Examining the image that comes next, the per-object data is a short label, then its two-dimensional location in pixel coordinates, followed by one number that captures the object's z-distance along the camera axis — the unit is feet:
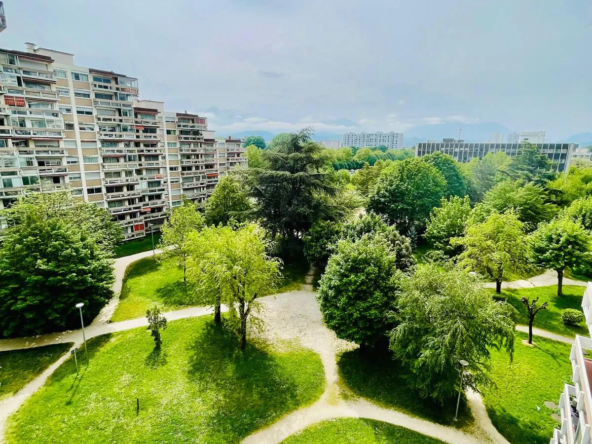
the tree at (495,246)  92.99
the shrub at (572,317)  85.05
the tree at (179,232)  108.95
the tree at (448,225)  117.08
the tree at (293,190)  120.06
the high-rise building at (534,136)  426.51
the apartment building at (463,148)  413.55
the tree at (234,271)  72.28
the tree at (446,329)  54.19
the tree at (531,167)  171.83
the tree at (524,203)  137.08
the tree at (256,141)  537.07
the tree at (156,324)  77.61
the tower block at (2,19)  78.28
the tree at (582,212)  119.14
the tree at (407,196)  154.40
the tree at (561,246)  93.30
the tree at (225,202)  140.15
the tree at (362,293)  68.03
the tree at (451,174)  187.32
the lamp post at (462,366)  51.89
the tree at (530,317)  77.77
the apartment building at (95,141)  116.47
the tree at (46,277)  79.77
